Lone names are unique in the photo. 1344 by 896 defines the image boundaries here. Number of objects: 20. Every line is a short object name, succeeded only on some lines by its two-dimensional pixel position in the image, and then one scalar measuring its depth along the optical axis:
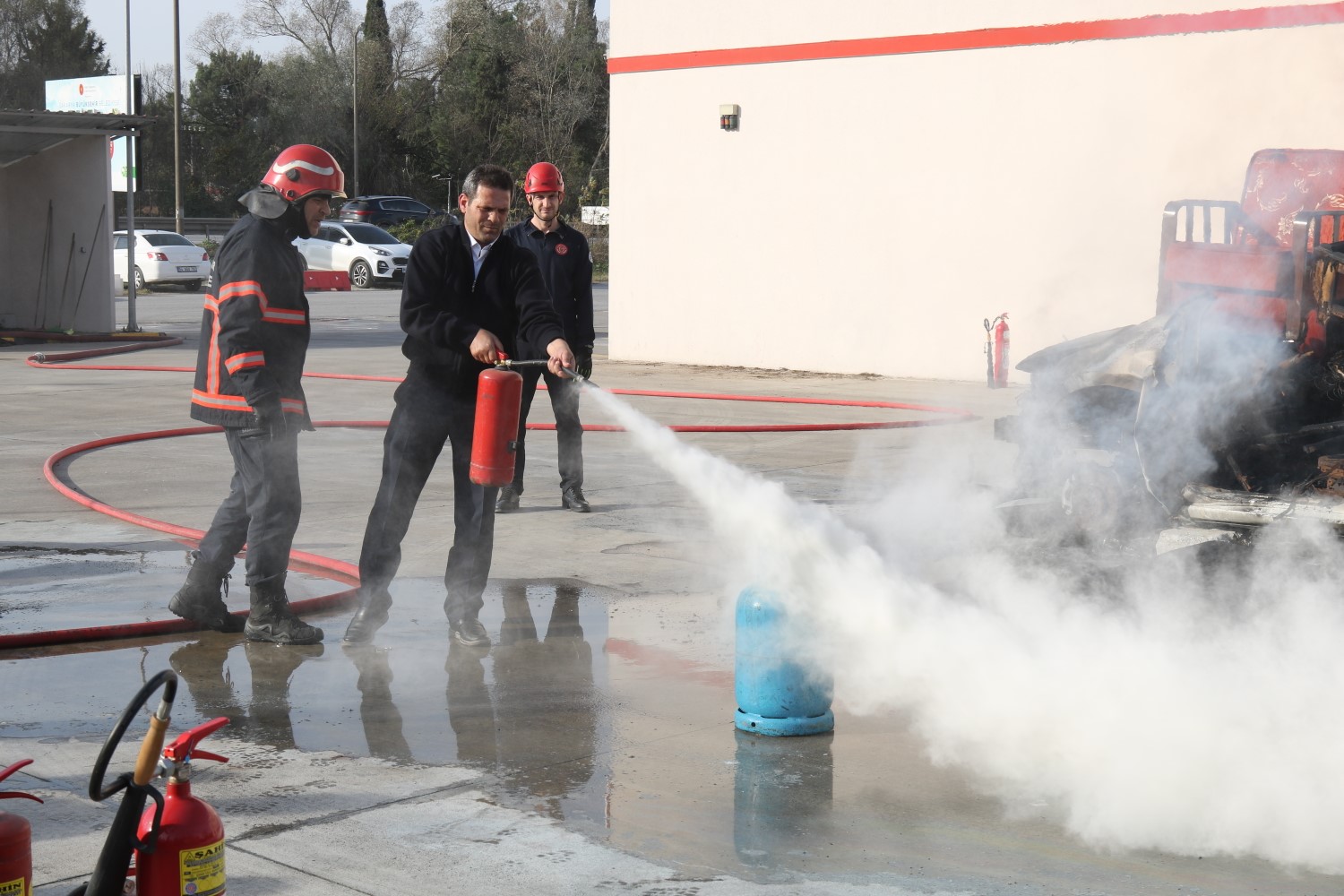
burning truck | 6.76
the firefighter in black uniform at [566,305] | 8.83
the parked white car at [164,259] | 34.12
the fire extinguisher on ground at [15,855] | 2.84
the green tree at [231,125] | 57.34
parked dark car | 44.22
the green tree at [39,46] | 60.94
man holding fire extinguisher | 6.01
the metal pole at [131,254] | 22.02
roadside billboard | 44.28
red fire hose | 5.88
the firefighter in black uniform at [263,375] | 5.79
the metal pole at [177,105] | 42.91
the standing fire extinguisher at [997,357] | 16.22
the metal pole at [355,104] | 53.72
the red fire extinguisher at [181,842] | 2.96
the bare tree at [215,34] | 65.81
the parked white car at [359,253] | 36.06
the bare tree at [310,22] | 65.62
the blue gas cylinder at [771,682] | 4.78
